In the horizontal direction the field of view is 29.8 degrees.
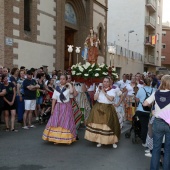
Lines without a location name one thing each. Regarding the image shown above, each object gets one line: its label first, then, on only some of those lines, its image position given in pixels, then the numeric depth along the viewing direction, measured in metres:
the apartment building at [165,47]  62.88
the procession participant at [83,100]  11.10
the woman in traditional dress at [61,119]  8.12
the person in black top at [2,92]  9.40
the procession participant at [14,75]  10.90
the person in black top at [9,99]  9.63
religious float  10.30
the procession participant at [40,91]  12.09
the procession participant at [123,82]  13.67
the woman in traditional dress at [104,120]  7.99
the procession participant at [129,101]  12.74
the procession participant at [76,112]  9.17
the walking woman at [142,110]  7.98
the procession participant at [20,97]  11.01
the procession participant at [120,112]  10.72
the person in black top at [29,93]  10.54
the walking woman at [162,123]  5.35
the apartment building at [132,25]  43.03
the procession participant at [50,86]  12.34
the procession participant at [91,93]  11.59
